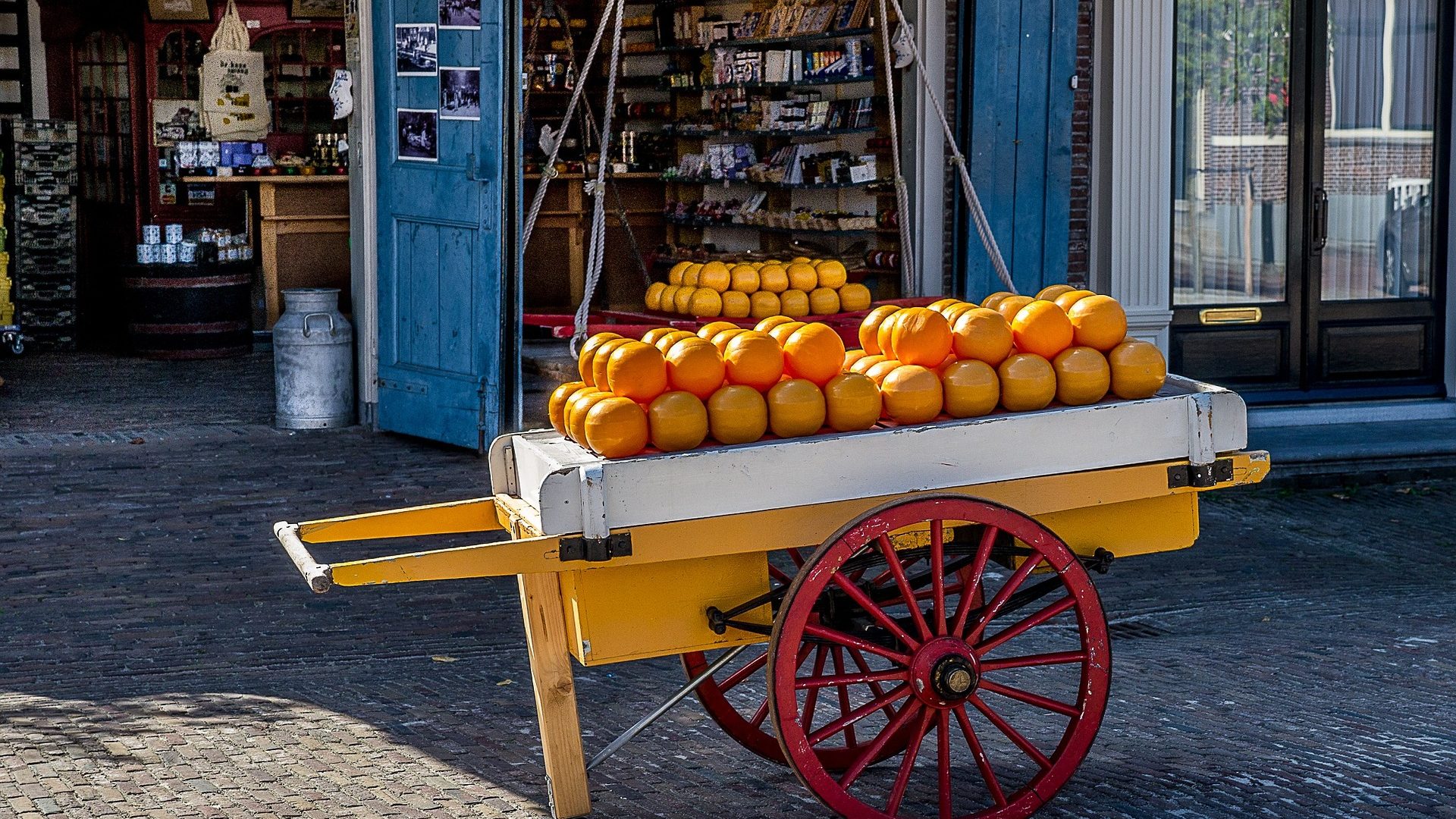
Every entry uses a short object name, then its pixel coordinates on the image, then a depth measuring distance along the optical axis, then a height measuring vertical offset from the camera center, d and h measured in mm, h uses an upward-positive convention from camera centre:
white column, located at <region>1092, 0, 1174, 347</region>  9180 +598
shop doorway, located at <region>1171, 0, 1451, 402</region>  9789 +484
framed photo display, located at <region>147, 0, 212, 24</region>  13969 +2235
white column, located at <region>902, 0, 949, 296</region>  9156 +652
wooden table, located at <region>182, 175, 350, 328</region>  12852 +320
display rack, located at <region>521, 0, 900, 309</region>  11180 +914
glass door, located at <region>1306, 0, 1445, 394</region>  9930 +414
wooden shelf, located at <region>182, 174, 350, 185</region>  12688 +733
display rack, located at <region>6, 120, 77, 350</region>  13086 +374
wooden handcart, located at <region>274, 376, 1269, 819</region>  3650 -627
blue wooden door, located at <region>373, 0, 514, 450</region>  8828 +275
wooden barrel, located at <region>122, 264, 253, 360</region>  12648 -266
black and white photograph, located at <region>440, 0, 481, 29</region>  8781 +1374
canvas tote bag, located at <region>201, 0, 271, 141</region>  13977 +1581
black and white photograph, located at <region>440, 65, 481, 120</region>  8844 +961
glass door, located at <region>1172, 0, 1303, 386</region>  9750 +421
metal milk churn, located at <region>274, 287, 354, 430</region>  9781 -505
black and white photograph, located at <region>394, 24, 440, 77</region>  8984 +1216
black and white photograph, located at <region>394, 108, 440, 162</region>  9078 +762
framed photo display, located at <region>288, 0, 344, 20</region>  14359 +2291
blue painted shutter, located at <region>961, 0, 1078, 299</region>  8914 +750
